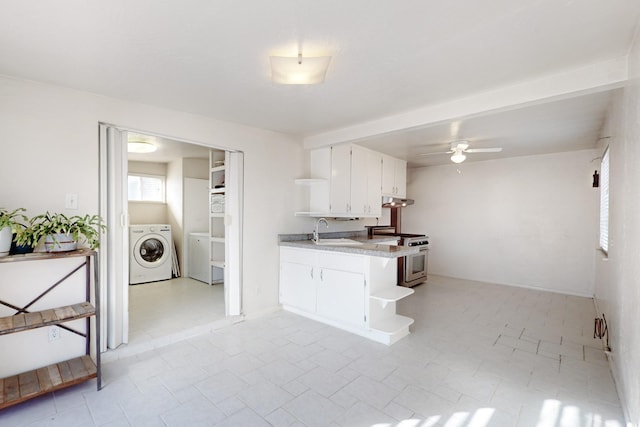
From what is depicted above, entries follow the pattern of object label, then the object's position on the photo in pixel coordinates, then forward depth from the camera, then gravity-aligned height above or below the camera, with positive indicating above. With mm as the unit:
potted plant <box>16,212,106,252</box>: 2053 -153
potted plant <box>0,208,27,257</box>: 1935 -131
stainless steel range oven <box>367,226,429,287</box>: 4961 -835
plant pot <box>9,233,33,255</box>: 2037 -265
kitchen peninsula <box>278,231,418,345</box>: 3033 -828
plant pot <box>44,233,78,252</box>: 2088 -228
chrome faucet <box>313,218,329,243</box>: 3837 -321
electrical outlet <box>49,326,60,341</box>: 2301 -945
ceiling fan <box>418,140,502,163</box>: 3816 +817
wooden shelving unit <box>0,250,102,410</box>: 1896 -1091
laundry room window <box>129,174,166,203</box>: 5629 +430
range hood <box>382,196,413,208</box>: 4941 +167
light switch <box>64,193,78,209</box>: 2381 +73
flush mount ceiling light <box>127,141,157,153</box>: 4148 +898
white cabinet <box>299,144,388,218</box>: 3930 +408
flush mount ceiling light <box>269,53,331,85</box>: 1798 +874
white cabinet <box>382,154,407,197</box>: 4859 +595
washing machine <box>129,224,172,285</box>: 5012 -727
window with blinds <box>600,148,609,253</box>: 3105 +122
